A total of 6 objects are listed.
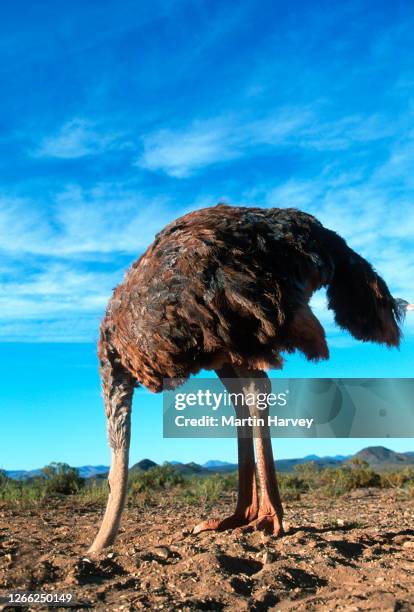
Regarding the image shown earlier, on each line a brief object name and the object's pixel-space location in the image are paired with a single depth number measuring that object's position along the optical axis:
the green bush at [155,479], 14.06
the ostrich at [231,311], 6.44
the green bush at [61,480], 13.93
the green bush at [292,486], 12.68
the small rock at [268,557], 5.73
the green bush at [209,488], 12.36
